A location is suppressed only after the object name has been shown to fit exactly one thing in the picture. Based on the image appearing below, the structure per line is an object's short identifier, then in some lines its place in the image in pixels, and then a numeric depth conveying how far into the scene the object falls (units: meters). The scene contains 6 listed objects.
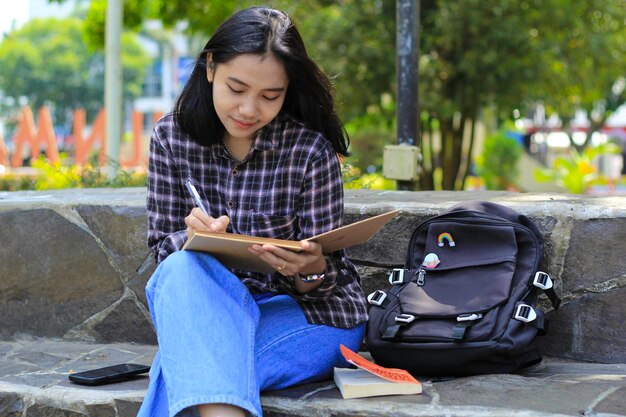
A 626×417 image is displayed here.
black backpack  2.52
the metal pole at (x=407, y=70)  4.04
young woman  2.23
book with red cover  2.43
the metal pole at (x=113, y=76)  7.84
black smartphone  2.83
